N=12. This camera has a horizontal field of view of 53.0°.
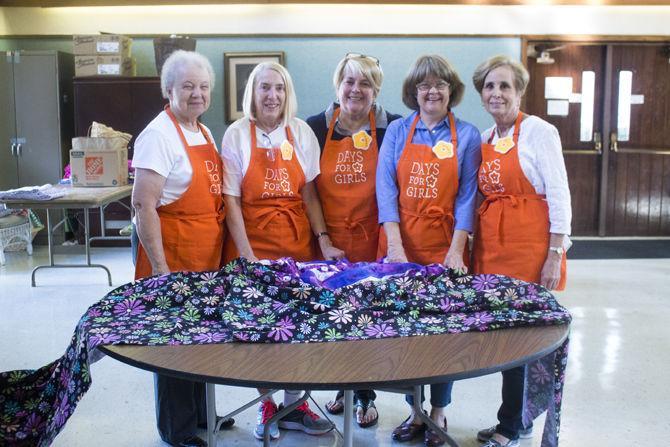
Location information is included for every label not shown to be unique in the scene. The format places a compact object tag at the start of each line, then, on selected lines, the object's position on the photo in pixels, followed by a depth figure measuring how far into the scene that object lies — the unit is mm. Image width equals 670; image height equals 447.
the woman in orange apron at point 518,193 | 2381
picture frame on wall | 7113
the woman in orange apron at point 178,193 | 2355
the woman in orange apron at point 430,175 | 2498
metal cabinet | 6809
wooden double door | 7449
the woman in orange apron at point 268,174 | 2506
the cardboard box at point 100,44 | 6582
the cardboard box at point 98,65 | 6660
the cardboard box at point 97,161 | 5039
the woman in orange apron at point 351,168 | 2668
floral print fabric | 1599
